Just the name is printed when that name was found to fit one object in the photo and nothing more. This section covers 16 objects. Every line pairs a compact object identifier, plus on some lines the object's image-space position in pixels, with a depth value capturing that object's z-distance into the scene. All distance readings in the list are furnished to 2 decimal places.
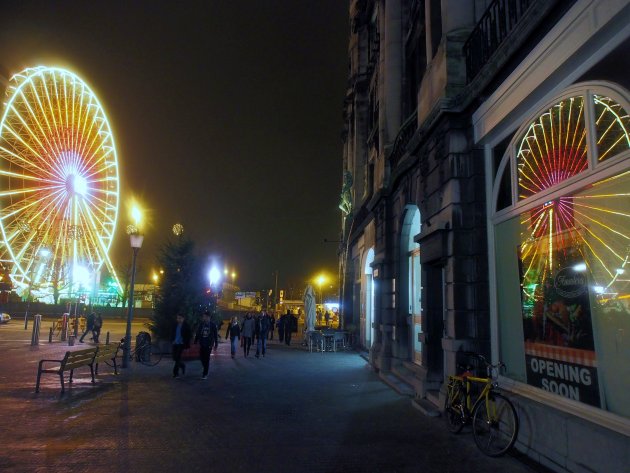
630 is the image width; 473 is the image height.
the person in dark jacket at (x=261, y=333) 19.45
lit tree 19.00
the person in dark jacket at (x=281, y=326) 26.89
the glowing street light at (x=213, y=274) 21.59
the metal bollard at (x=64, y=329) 25.50
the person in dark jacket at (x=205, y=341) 13.34
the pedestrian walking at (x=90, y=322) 25.48
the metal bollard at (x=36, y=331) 21.36
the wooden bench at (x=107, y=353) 12.68
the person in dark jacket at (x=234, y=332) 18.64
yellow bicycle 6.44
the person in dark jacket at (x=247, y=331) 19.61
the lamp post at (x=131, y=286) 14.95
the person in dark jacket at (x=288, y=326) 26.25
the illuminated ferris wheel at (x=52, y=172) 30.61
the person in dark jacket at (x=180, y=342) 13.50
